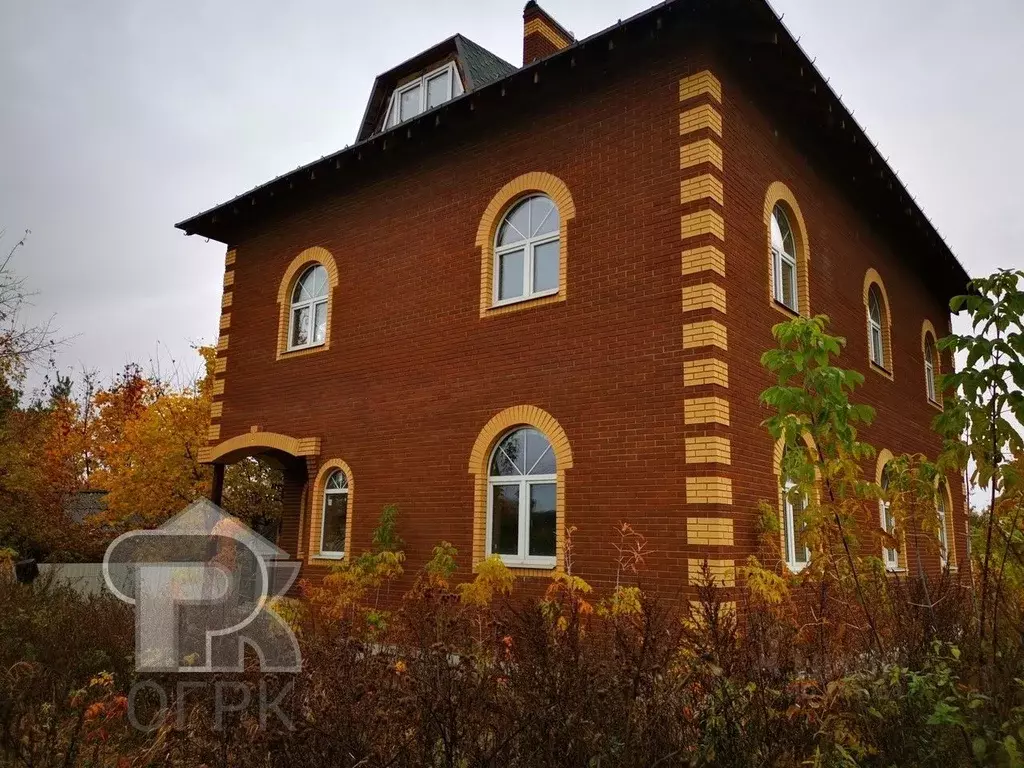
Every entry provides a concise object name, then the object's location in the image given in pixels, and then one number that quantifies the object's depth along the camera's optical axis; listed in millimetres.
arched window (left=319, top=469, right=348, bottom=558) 11664
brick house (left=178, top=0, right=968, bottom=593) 8578
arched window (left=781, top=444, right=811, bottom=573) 9227
